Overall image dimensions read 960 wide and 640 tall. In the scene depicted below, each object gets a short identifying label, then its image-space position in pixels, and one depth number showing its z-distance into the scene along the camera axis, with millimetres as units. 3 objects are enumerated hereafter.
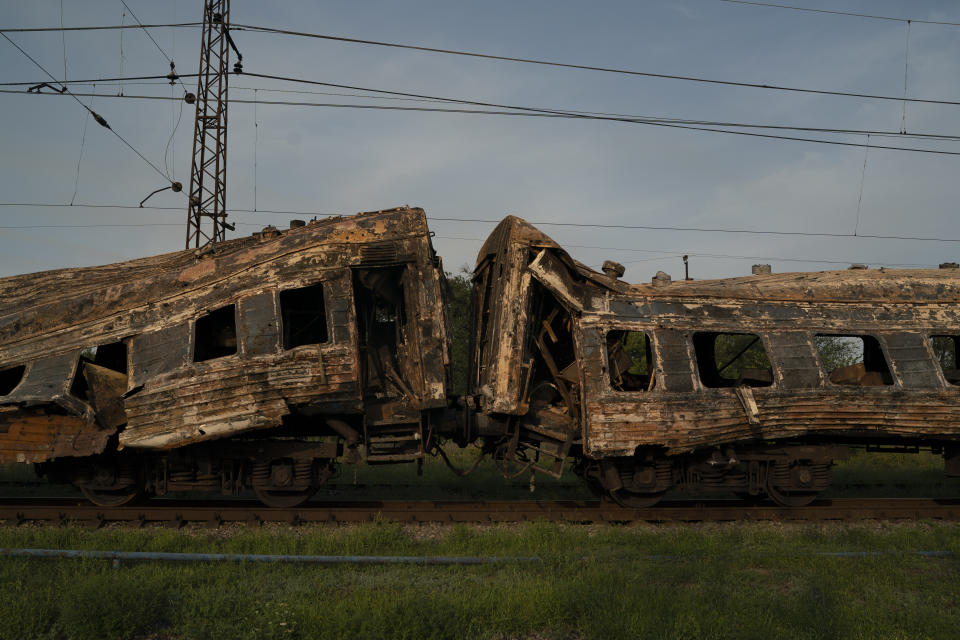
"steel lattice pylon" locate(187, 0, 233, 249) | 17094
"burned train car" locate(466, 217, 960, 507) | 8508
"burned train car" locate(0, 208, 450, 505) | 7973
